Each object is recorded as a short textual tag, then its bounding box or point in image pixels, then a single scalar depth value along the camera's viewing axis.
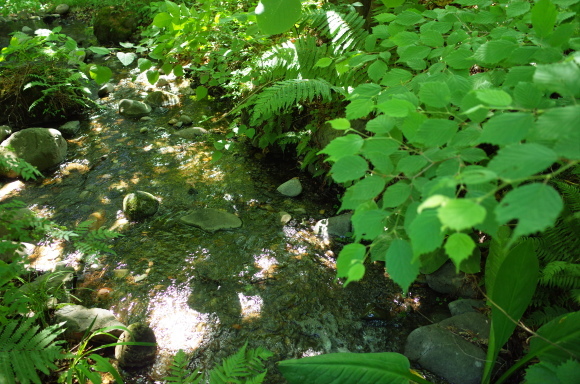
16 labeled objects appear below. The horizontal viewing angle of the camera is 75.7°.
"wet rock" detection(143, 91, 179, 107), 5.45
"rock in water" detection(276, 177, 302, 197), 3.64
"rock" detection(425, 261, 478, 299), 2.48
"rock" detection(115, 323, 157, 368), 2.12
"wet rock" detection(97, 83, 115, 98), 5.73
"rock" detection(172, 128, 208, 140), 4.64
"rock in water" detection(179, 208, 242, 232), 3.30
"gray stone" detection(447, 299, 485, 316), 2.36
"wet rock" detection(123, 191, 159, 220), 3.38
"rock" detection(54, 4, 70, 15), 11.29
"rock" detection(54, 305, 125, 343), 2.21
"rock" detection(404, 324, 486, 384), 1.99
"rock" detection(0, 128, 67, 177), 4.04
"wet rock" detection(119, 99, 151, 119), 5.17
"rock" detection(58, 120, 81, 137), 4.85
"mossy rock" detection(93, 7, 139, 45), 8.41
